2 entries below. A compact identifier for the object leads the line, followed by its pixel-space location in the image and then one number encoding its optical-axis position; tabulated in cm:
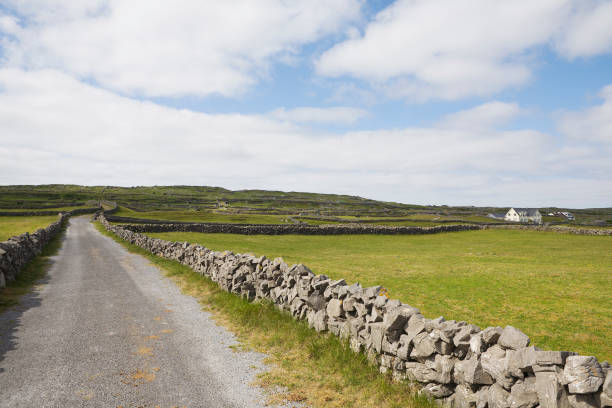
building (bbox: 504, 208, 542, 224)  14912
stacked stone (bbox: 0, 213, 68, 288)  1609
